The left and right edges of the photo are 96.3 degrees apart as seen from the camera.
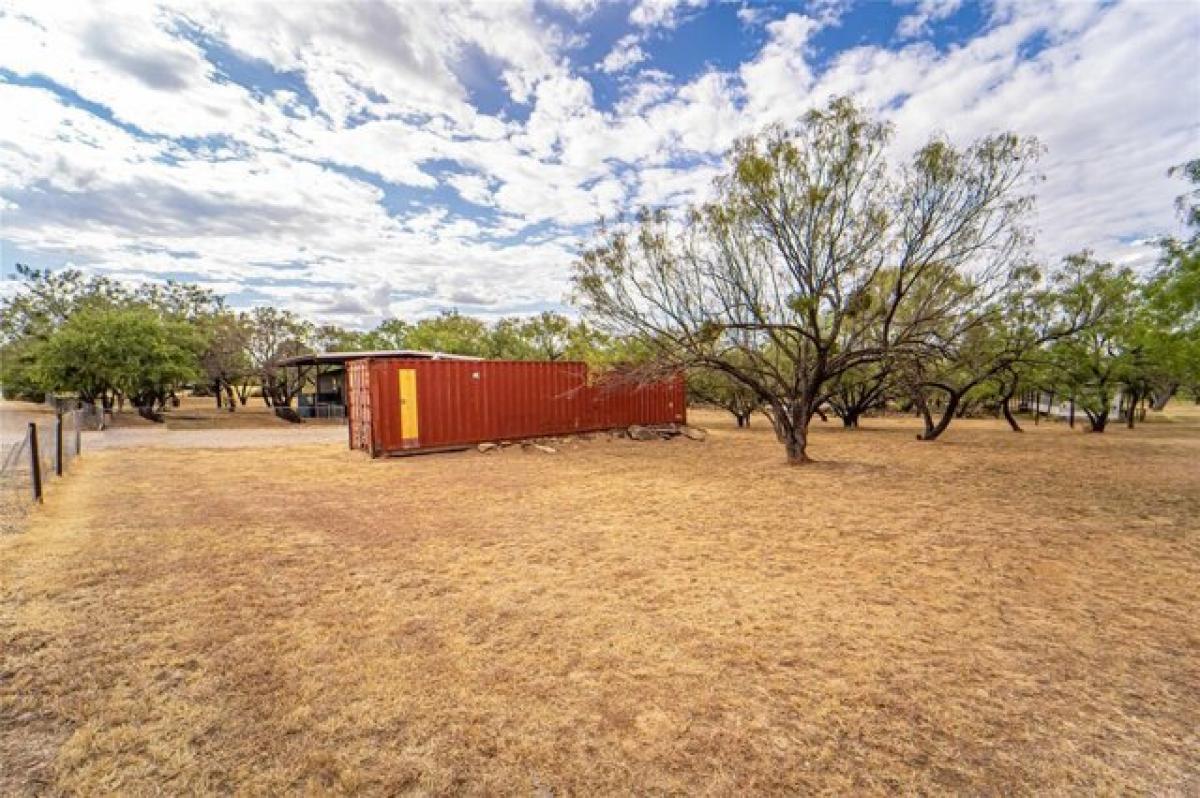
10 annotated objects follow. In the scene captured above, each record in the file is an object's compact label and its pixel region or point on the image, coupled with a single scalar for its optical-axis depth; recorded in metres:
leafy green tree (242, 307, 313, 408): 27.50
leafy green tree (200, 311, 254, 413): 25.86
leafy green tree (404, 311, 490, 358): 30.02
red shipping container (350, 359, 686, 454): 12.34
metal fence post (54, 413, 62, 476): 8.40
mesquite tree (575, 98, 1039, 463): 9.21
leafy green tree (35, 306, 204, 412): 18.75
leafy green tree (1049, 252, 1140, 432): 13.98
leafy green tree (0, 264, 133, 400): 27.90
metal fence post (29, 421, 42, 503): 6.43
